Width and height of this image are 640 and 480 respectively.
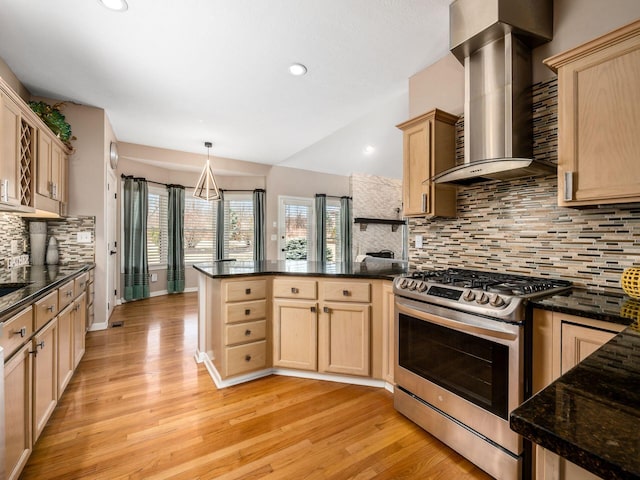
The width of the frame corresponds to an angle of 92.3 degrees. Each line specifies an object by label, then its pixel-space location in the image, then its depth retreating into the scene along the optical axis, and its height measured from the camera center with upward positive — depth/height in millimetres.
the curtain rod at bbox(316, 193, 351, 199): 6942 +1083
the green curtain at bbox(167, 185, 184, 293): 5871 +23
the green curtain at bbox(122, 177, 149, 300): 5254 +37
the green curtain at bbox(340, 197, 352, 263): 7375 +306
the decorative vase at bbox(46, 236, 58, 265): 3178 -126
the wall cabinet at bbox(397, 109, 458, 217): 2320 +628
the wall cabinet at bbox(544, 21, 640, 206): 1399 +597
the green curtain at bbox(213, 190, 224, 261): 6285 +172
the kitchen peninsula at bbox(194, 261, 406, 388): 2367 -656
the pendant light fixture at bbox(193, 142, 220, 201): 4266 +752
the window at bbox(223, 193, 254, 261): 6430 +326
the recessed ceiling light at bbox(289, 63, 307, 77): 2729 +1566
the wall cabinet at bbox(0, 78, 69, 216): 2064 +647
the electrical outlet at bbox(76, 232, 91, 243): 3555 +46
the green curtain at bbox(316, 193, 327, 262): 6945 +355
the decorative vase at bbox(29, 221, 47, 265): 3144 -12
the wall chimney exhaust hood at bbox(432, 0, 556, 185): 1834 +1070
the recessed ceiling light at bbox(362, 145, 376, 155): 5988 +1832
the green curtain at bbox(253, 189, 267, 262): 6289 +338
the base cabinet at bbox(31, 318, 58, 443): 1635 -776
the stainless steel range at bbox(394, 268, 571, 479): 1472 -642
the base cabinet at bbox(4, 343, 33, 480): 1329 -796
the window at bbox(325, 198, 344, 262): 7238 +251
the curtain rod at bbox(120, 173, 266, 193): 5255 +1094
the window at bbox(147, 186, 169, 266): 5723 +290
